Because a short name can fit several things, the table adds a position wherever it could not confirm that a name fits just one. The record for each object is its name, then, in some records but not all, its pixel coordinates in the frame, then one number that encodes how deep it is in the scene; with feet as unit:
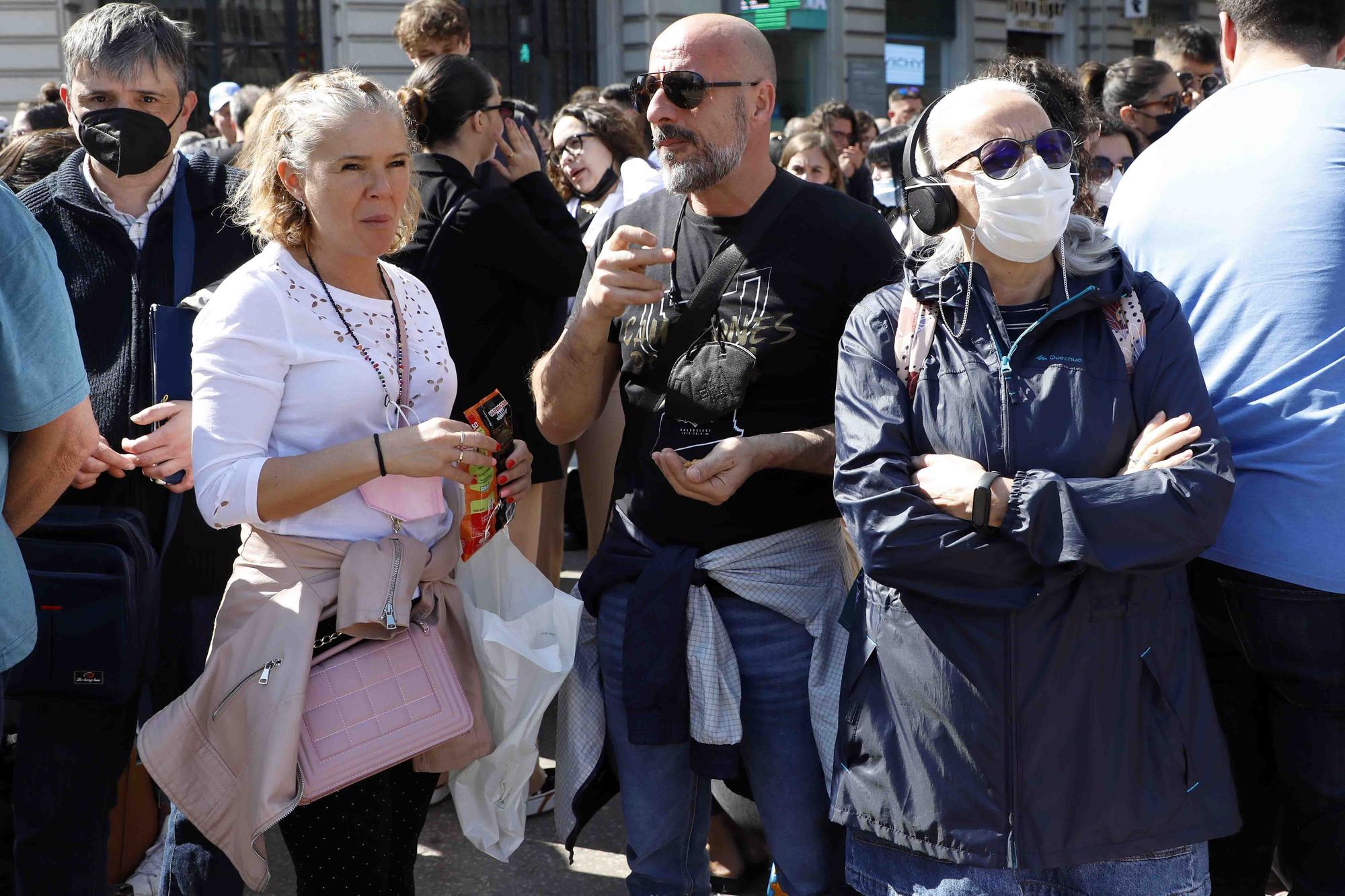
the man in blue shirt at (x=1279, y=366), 7.95
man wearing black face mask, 9.25
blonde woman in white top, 7.81
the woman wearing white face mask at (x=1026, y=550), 6.94
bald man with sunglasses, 8.48
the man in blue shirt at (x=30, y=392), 6.95
